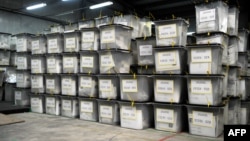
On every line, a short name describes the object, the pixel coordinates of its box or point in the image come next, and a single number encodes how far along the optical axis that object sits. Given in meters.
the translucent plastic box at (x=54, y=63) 5.19
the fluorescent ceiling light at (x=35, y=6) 7.25
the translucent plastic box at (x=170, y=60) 3.70
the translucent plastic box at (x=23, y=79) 5.89
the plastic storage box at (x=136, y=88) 3.89
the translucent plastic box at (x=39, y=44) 5.52
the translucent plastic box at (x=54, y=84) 5.18
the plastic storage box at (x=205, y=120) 3.38
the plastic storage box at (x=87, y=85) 4.57
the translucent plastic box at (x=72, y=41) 4.90
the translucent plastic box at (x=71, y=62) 4.89
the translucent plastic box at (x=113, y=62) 4.29
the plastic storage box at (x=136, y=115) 3.86
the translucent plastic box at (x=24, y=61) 5.95
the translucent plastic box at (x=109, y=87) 4.25
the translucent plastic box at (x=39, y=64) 5.48
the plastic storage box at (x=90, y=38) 4.59
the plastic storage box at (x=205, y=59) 3.44
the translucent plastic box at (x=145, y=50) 4.21
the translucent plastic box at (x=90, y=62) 4.57
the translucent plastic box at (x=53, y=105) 5.11
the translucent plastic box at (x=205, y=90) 3.41
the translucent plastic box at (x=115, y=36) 4.27
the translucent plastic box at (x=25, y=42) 6.02
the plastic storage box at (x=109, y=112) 4.19
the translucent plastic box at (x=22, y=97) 5.85
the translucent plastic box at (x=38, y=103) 5.39
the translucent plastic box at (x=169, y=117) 3.66
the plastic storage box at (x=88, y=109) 4.50
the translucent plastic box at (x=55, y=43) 5.19
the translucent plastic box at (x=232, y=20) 4.11
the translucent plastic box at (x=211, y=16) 3.60
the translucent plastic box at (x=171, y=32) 3.72
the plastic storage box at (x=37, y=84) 5.43
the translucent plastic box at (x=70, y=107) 4.83
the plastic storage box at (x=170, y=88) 3.68
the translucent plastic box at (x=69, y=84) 4.87
